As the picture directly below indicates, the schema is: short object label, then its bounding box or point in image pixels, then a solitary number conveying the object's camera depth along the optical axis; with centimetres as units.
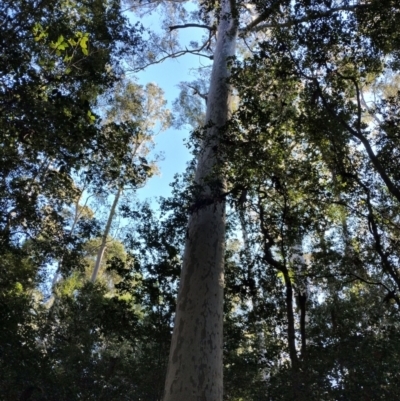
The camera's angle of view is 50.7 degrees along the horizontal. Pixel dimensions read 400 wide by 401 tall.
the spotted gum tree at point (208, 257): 364
